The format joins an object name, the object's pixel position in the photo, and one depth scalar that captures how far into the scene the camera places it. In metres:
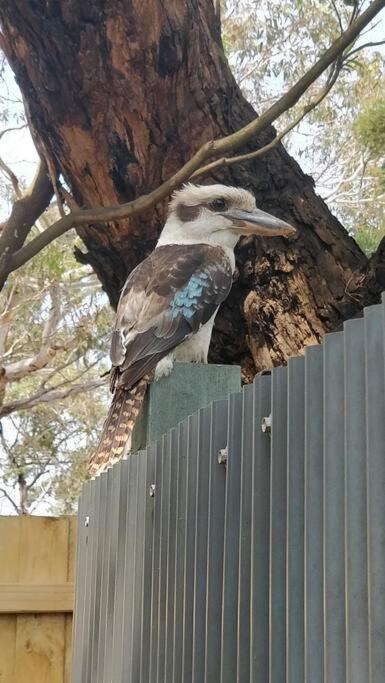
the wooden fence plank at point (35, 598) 3.42
